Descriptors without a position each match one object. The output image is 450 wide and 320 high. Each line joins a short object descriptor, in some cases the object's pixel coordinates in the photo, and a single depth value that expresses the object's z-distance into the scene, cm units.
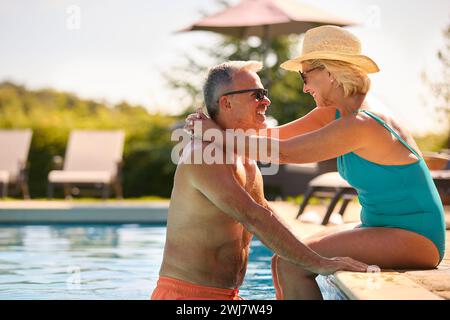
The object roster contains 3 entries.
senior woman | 323
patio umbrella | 1207
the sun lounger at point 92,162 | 1324
